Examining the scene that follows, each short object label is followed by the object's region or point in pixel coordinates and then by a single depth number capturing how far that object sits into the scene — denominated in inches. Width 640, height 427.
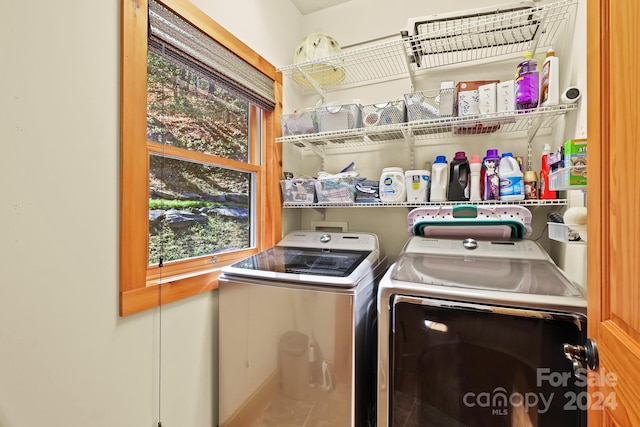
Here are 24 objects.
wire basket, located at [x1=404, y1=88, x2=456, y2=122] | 60.0
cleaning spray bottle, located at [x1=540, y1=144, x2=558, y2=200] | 54.4
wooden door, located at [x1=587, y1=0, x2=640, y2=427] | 19.6
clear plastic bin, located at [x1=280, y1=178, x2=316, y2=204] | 74.4
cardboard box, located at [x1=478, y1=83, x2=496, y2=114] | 57.1
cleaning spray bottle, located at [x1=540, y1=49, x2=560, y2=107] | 51.2
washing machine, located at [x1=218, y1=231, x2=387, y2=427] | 47.0
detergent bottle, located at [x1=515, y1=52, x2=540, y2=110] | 52.7
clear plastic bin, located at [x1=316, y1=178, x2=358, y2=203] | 69.1
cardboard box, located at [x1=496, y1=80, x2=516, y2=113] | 55.4
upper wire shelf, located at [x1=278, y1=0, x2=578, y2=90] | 56.2
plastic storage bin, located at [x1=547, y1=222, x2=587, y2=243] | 32.8
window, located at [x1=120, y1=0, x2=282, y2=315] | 42.4
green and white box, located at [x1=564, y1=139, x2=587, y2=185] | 32.7
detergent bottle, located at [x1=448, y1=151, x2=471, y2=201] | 62.2
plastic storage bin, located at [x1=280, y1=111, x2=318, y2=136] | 72.2
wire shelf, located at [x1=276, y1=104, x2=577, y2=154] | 55.4
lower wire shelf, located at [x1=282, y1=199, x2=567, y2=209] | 53.2
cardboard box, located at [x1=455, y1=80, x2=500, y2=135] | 58.9
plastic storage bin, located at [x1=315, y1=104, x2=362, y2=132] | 68.7
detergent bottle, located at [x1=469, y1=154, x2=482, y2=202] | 60.1
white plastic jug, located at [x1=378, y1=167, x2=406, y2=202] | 66.1
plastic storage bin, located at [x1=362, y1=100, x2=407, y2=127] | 65.5
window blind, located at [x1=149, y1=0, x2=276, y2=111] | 46.4
